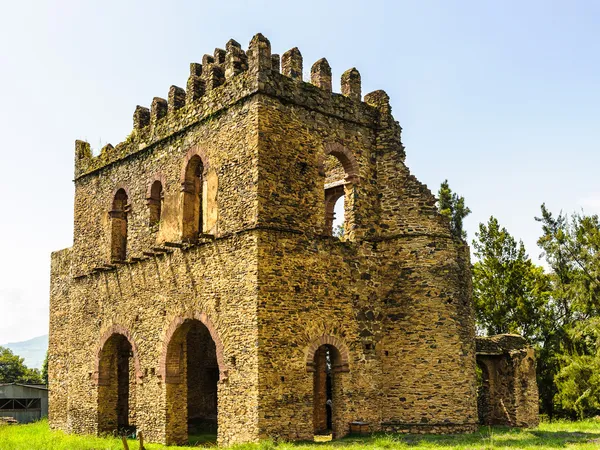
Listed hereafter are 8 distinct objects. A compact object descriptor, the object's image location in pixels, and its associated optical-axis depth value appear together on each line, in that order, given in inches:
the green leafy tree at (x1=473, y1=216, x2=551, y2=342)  1280.8
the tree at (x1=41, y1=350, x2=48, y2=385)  2159.1
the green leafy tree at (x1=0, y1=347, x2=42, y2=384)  2185.0
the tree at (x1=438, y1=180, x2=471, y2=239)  1421.0
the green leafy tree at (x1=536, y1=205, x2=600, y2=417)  1058.1
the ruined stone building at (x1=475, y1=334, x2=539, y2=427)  825.5
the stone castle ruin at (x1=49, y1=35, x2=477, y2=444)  639.8
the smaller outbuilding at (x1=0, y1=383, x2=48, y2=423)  1357.0
